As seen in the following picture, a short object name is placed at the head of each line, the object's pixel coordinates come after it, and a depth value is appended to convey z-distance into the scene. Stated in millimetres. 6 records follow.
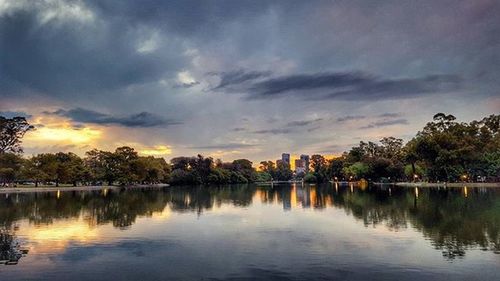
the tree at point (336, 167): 161388
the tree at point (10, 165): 90188
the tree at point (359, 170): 129375
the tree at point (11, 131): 81375
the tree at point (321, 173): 179625
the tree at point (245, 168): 182500
